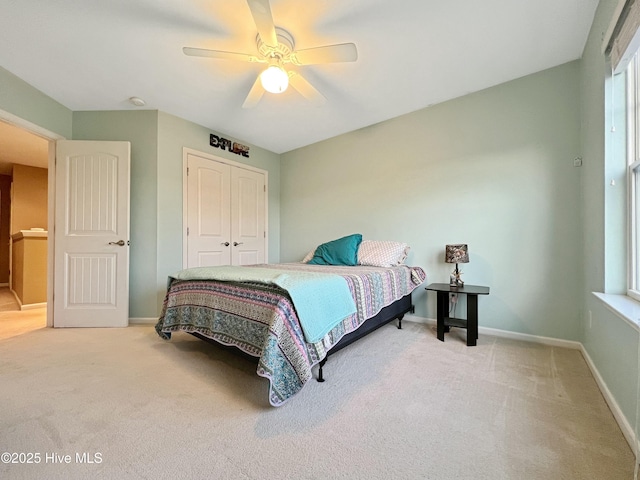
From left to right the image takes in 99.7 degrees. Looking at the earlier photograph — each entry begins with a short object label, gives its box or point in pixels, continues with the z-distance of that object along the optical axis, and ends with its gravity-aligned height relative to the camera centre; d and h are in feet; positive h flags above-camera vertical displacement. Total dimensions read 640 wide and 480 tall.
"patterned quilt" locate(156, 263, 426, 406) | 4.94 -1.77
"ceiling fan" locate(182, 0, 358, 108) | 5.87 +4.29
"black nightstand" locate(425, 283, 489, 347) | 7.99 -2.08
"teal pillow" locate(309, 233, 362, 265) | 10.60 -0.46
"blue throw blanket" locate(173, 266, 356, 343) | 5.27 -1.11
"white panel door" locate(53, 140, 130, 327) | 9.89 +0.20
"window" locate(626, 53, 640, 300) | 5.32 +1.47
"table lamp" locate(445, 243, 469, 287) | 8.74 -0.44
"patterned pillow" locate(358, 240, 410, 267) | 9.93 -0.48
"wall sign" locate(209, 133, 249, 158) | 12.01 +4.46
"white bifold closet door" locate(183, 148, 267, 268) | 11.36 +1.32
